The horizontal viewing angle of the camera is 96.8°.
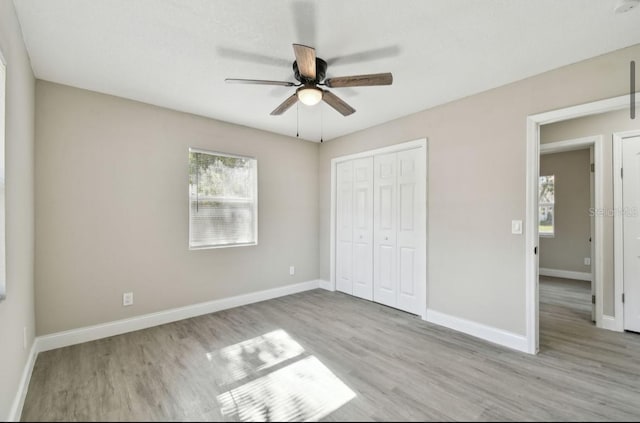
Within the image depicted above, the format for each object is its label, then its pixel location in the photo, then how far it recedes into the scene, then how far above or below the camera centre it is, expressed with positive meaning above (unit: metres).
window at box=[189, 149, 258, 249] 3.61 +0.16
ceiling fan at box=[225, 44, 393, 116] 1.91 +0.99
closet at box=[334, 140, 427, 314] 3.59 -0.21
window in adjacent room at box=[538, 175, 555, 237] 5.99 +0.17
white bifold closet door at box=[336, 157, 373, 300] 4.23 -0.25
